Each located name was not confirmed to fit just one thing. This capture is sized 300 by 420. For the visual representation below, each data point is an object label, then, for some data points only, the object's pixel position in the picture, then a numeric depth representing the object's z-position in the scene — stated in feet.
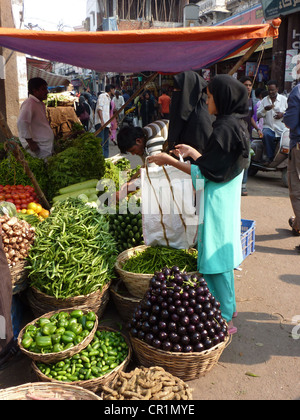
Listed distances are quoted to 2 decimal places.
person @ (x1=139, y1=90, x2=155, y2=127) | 58.04
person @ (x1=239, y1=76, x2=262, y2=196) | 23.09
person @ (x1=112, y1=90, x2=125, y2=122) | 58.49
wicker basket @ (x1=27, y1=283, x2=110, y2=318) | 11.18
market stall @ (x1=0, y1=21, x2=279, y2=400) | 9.30
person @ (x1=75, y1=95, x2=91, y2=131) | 47.39
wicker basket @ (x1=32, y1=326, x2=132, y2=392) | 8.92
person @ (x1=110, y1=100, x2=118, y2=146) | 46.11
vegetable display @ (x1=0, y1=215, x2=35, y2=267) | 11.44
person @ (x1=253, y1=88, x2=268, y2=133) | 33.24
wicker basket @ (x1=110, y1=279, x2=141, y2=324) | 11.82
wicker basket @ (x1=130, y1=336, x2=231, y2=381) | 9.36
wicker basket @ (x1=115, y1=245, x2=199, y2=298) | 11.60
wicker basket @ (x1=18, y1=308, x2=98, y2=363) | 9.10
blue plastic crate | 15.82
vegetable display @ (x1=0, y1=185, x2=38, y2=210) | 15.83
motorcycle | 27.22
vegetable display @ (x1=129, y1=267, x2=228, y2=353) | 9.50
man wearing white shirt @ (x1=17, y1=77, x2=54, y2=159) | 20.67
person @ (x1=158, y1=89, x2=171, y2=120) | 48.42
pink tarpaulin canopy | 11.43
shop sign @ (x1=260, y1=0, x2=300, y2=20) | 39.27
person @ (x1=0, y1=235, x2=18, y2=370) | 10.08
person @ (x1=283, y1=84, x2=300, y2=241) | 16.79
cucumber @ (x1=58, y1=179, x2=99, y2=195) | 18.29
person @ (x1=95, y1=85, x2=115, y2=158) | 37.46
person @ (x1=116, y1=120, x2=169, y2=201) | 14.80
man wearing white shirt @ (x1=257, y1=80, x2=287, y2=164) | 29.50
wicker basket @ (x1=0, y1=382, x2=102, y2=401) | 7.97
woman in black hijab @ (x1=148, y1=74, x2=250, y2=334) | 9.75
